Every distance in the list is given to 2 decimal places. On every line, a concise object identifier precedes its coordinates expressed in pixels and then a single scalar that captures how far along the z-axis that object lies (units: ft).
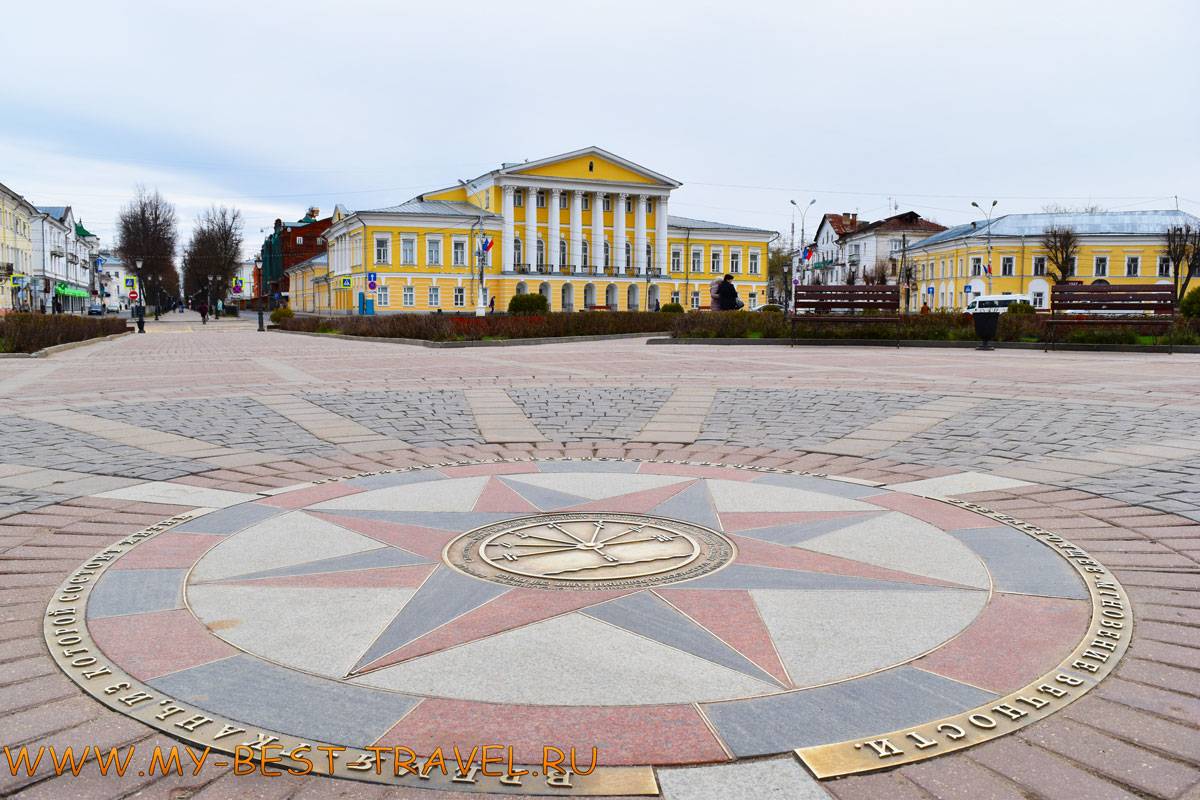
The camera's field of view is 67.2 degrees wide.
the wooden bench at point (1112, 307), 65.21
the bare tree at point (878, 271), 305.49
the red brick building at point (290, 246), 383.04
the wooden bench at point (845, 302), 72.08
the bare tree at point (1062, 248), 260.21
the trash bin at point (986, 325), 68.28
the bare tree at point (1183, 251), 243.19
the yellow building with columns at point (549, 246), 249.96
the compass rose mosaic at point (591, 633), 8.66
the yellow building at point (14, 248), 230.27
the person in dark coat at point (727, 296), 93.61
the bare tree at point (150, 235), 295.69
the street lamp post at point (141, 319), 158.34
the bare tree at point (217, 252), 347.97
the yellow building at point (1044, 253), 264.93
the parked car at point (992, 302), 173.06
